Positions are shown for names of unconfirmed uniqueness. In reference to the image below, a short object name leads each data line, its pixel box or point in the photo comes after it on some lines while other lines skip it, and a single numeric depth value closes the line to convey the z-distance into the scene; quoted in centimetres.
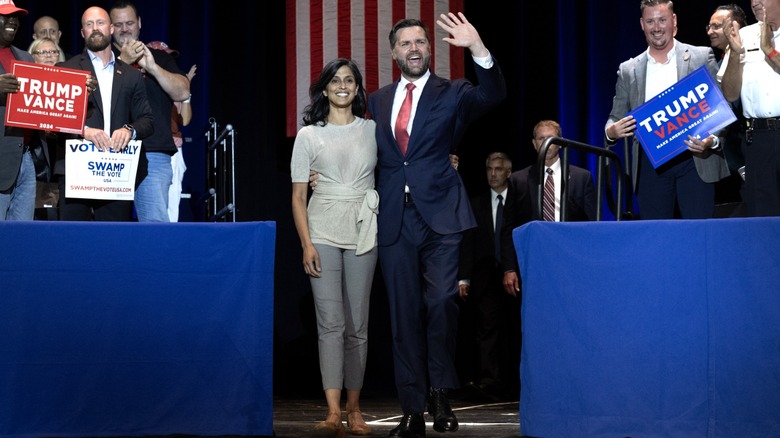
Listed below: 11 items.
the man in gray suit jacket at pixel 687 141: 531
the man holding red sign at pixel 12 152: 507
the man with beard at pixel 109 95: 531
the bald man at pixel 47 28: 627
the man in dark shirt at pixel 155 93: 564
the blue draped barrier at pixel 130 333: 401
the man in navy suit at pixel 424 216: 454
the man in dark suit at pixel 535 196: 671
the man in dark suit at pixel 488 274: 734
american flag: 771
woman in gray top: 459
